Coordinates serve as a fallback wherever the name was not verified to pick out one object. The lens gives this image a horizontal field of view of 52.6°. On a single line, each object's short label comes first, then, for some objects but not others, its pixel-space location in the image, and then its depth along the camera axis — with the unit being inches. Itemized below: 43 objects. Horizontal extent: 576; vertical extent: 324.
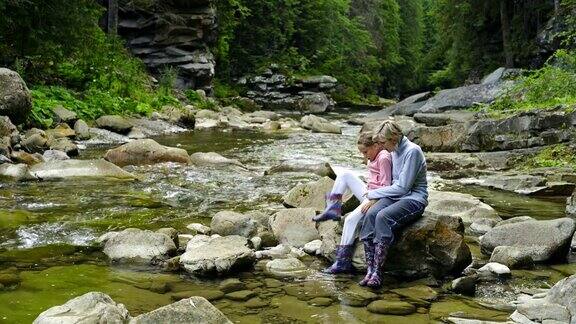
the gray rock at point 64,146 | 500.1
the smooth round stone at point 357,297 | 182.0
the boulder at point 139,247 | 223.9
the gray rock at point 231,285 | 194.5
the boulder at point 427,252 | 209.6
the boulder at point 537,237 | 225.6
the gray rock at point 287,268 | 212.4
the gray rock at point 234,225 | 257.9
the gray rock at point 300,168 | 454.9
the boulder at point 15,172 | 381.7
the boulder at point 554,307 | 156.4
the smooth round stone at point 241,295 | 186.7
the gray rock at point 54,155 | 457.7
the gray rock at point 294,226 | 258.2
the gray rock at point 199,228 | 267.0
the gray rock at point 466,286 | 190.2
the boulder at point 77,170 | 394.6
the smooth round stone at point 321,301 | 181.0
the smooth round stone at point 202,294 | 185.5
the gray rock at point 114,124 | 663.8
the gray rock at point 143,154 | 474.0
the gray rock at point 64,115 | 622.2
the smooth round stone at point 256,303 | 179.9
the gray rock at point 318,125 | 827.4
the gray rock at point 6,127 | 466.4
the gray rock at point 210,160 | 492.1
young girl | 215.2
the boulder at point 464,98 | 903.7
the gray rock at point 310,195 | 307.0
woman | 205.0
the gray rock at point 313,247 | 240.7
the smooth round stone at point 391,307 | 173.5
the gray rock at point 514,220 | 263.7
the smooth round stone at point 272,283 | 199.2
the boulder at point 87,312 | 146.6
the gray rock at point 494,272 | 206.2
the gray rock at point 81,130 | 600.4
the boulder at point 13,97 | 514.0
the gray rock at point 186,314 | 145.4
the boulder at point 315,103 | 1421.0
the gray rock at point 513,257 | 217.8
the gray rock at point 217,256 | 208.4
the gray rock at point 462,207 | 298.3
